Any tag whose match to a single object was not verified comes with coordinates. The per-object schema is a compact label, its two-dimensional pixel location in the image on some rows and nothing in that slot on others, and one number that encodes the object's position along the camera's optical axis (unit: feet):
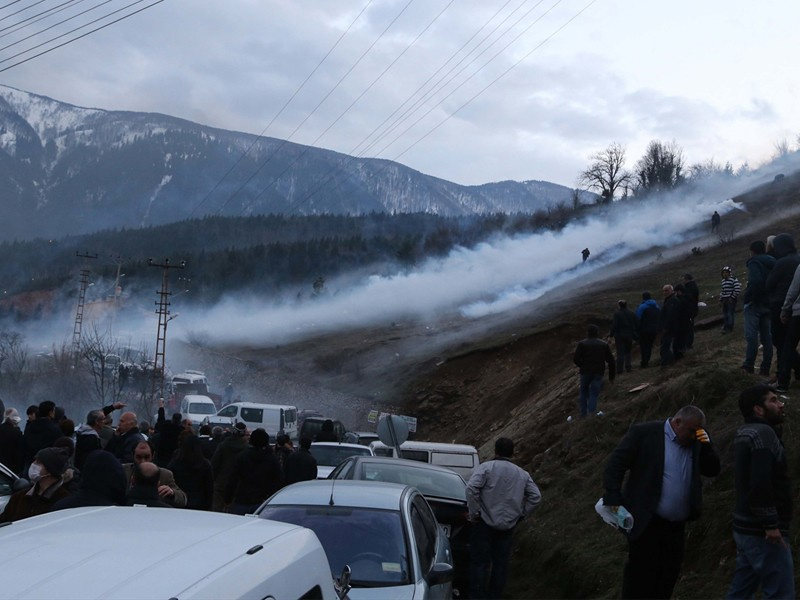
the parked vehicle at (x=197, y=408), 129.49
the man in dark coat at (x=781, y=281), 40.09
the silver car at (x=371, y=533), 22.34
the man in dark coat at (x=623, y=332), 73.10
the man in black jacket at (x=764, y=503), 21.69
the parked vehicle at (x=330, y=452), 62.49
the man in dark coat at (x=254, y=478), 36.68
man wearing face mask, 23.82
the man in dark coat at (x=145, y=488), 23.36
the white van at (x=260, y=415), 116.67
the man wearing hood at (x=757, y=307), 44.55
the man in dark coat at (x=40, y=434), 41.22
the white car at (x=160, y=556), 10.52
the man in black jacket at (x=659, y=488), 23.15
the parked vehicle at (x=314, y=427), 100.63
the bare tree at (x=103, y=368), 198.39
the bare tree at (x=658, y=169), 335.47
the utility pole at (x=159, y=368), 189.90
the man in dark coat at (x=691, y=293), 66.99
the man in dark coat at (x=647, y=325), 73.36
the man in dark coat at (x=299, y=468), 40.88
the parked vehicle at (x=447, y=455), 61.57
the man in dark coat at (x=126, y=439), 37.50
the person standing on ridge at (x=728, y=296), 74.77
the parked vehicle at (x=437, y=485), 37.35
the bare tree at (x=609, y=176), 333.21
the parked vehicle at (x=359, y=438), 101.60
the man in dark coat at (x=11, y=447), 42.55
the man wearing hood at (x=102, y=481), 23.11
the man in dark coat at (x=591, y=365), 60.34
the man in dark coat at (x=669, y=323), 66.74
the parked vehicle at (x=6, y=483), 31.63
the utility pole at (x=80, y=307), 244.89
